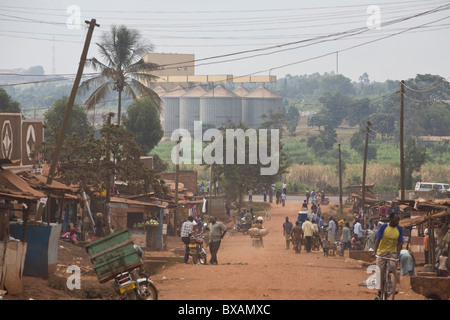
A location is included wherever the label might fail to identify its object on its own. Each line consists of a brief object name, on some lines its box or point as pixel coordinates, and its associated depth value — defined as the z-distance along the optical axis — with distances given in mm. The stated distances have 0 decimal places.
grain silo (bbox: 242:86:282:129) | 138125
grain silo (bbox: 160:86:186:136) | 139125
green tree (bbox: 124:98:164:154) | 62969
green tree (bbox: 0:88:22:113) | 60281
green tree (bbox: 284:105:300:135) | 168125
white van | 63112
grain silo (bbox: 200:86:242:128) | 135250
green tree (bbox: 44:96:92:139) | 66000
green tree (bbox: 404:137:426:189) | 70000
